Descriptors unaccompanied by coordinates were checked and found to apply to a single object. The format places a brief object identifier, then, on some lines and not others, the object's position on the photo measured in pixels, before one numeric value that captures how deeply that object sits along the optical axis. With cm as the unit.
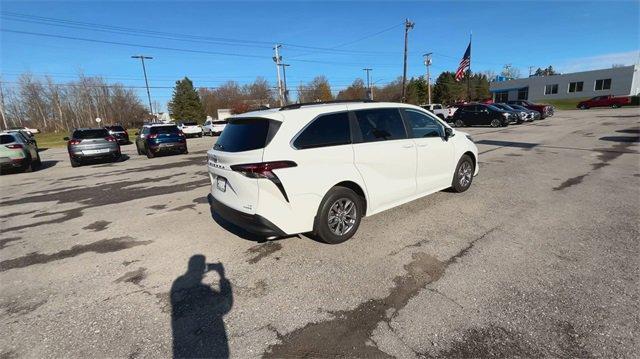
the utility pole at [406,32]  3914
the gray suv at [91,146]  1351
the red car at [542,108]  2736
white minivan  371
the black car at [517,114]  2344
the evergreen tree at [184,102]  6919
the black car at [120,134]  2679
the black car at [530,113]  2483
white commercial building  4550
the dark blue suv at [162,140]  1552
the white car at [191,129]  3341
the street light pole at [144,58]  4918
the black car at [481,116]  2249
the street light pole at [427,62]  5510
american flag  3216
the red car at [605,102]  3781
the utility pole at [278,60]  4227
